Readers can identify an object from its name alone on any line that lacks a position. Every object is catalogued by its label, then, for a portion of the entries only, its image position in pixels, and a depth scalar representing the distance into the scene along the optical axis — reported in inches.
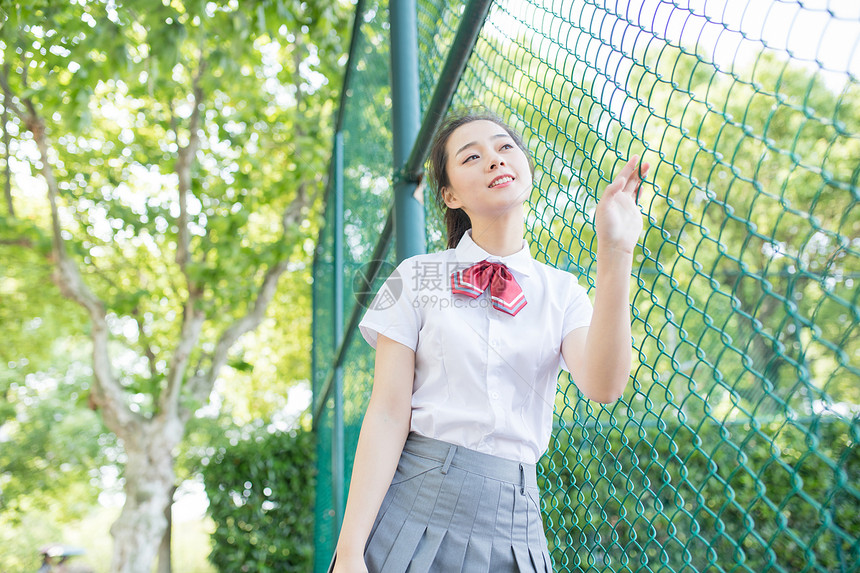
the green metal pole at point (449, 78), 56.8
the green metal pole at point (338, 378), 166.1
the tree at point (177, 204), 256.8
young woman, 40.2
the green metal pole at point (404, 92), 77.4
